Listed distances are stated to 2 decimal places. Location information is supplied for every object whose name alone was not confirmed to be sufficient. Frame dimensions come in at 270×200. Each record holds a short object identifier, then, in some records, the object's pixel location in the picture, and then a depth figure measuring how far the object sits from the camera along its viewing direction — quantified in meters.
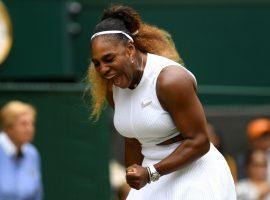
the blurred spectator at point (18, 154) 14.14
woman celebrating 8.44
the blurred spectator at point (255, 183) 16.05
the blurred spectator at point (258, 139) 17.05
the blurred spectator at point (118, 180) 15.64
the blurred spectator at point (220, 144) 16.59
